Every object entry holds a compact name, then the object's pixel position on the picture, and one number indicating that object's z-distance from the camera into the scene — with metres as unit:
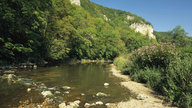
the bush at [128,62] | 17.44
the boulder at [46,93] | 7.84
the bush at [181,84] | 5.82
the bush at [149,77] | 10.00
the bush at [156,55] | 10.55
